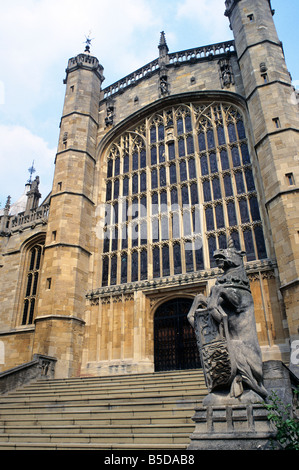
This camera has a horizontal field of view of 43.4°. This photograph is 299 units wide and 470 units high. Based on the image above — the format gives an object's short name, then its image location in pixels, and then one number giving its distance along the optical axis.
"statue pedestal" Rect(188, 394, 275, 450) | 3.81
